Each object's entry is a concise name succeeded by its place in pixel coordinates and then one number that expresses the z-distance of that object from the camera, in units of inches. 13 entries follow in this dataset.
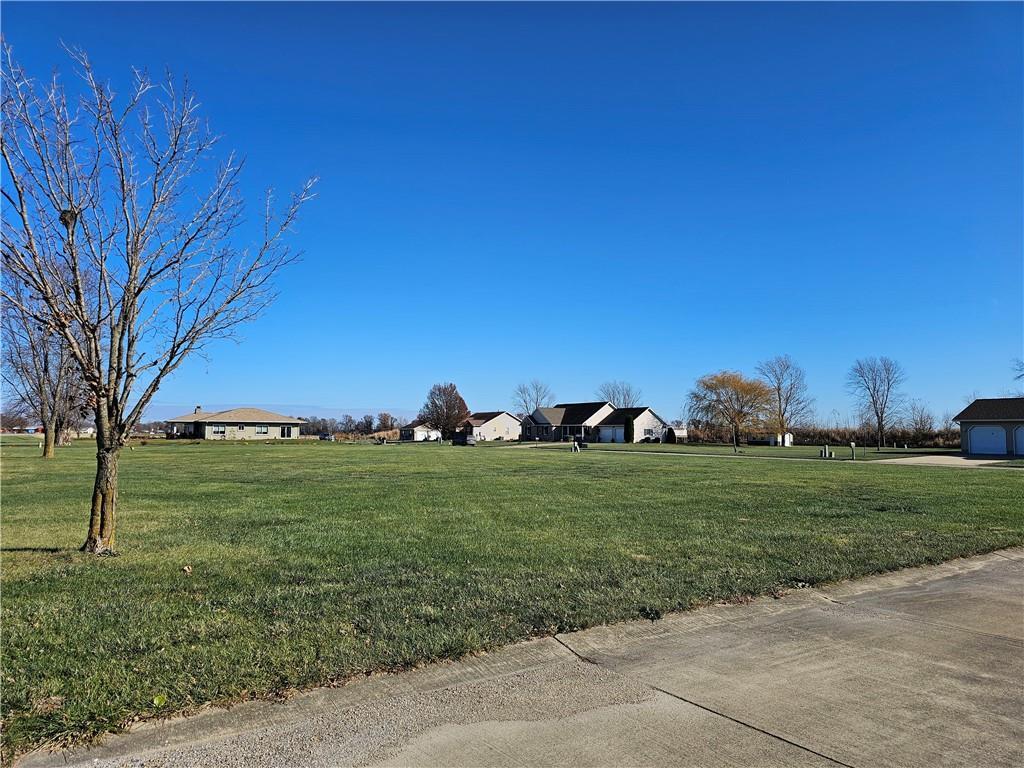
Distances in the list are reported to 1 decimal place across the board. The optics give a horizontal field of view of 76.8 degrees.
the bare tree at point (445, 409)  4190.5
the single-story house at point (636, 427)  3334.2
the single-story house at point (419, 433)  4153.5
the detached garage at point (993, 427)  1765.5
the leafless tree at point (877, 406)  2903.5
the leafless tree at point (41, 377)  1352.1
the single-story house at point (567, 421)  3641.7
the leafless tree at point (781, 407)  3223.4
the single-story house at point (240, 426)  3425.0
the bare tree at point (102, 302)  284.0
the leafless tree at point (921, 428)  2551.7
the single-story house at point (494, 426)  4033.0
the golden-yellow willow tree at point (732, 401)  3164.4
